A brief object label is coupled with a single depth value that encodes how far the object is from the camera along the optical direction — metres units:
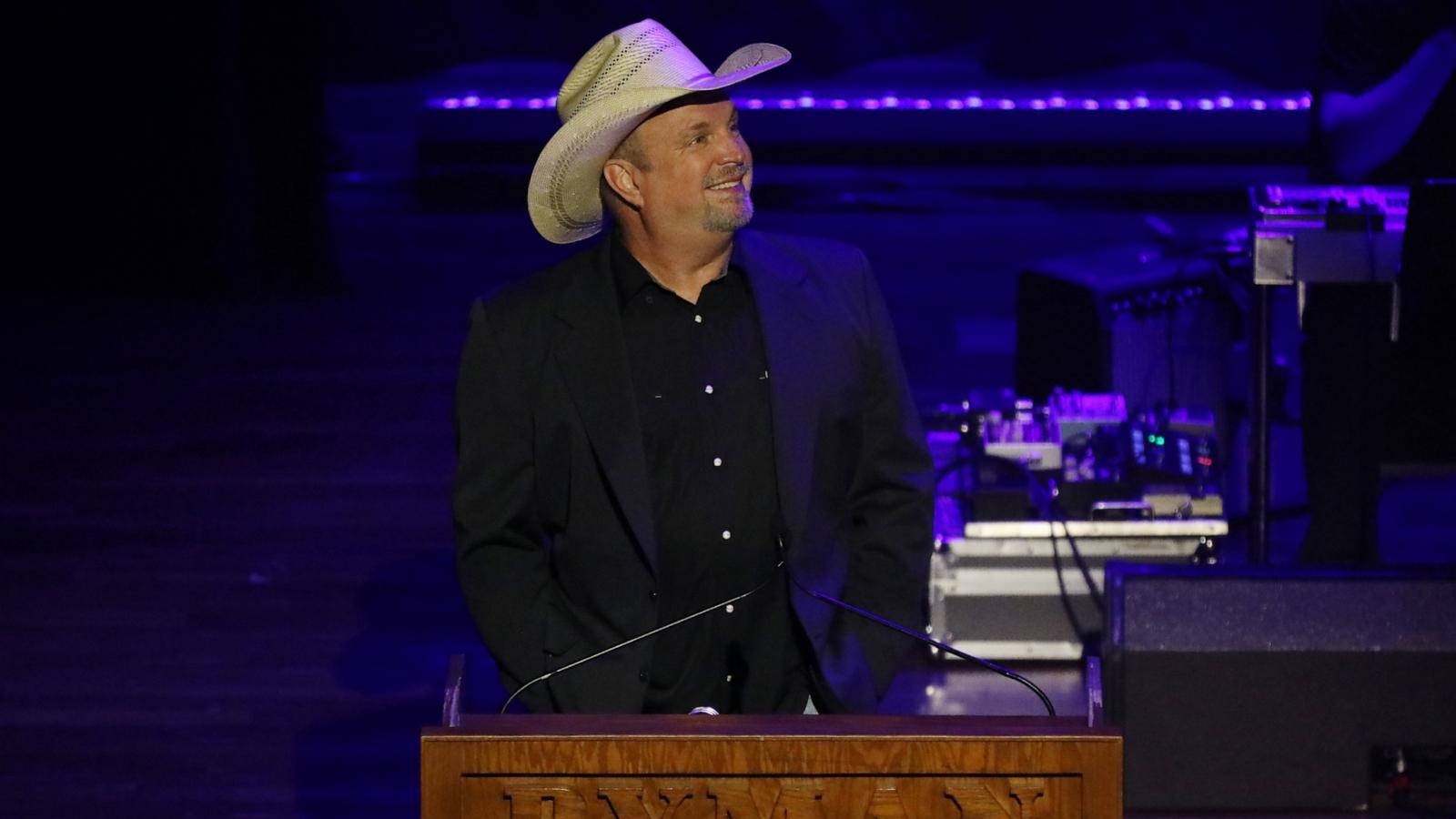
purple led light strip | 28.61
